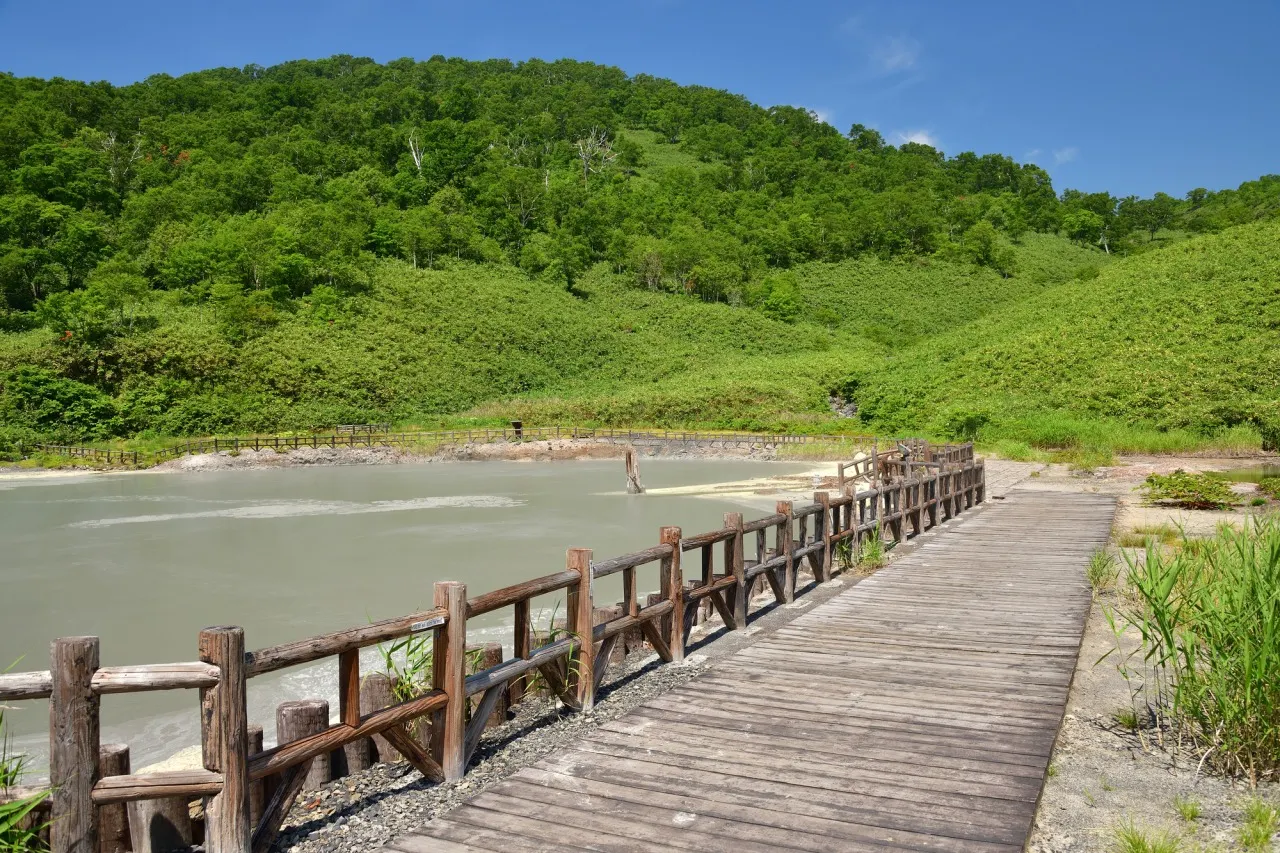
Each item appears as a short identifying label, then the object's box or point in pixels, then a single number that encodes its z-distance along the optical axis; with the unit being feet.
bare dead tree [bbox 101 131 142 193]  291.63
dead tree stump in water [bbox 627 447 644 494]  83.61
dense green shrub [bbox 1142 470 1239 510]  54.65
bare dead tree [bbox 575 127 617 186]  390.21
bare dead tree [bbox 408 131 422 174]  344.55
